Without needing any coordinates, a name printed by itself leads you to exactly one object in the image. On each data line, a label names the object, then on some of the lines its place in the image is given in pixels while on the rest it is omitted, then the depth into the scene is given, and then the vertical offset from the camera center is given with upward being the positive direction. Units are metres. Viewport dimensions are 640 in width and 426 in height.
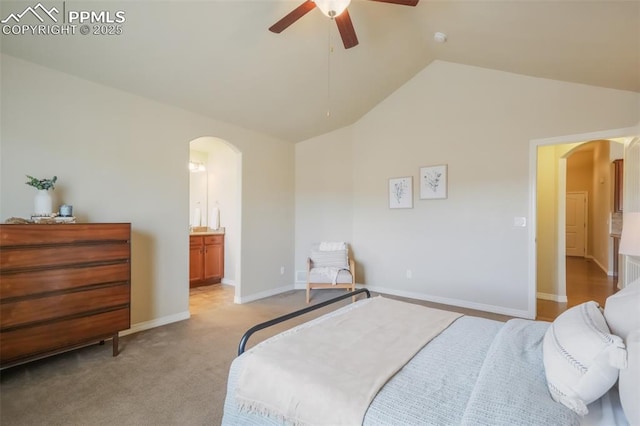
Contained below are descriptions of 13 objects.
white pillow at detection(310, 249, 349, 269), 4.57 -0.75
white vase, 2.43 +0.07
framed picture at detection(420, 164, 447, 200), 4.23 +0.43
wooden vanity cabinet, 5.09 -0.87
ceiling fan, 1.88 +1.38
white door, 8.41 -0.36
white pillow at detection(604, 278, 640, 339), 1.09 -0.40
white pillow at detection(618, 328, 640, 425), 0.88 -0.53
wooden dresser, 2.12 -0.61
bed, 0.98 -0.68
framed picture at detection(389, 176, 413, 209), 4.53 +0.29
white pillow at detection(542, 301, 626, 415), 0.98 -0.53
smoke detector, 3.27 +1.97
